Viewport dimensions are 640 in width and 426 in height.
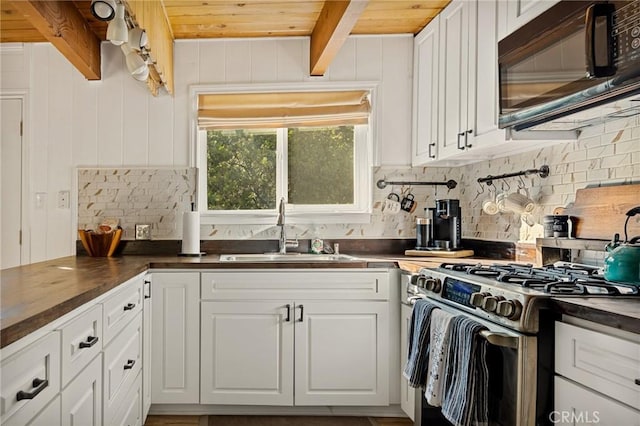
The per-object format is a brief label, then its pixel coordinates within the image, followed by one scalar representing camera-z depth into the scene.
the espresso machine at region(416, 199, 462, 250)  3.12
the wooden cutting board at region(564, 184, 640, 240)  1.88
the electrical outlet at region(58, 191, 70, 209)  3.32
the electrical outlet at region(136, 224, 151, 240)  3.29
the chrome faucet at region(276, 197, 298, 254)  3.26
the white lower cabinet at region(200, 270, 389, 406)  2.76
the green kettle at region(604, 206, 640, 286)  1.55
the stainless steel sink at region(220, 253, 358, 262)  3.05
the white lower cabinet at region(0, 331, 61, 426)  1.06
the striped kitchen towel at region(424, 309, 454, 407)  1.84
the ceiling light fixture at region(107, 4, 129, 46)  2.16
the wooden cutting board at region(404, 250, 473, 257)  2.99
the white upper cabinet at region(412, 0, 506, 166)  2.31
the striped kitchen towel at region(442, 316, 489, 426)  1.62
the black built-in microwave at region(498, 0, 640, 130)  1.41
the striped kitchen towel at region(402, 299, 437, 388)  2.07
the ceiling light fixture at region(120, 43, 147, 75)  2.59
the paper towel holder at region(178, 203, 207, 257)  3.13
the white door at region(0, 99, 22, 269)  3.31
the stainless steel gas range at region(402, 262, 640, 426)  1.46
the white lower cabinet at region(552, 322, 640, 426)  1.16
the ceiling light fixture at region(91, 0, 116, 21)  2.05
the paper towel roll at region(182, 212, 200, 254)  3.13
